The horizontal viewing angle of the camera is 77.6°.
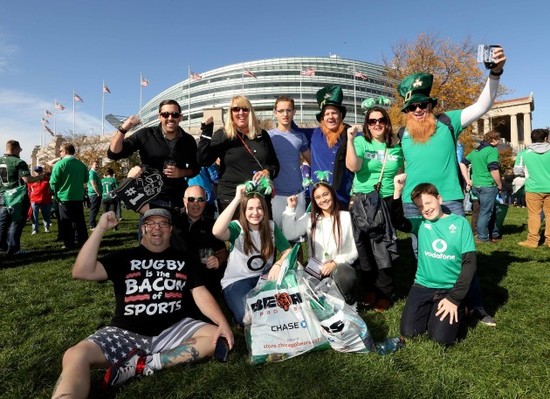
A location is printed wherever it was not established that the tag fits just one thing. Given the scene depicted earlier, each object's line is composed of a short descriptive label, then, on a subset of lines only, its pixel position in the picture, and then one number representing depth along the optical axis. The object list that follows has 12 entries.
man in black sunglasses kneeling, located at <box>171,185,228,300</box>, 3.77
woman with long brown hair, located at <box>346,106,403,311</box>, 3.84
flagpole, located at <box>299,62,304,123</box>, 66.56
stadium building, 77.31
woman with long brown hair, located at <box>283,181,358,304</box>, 3.68
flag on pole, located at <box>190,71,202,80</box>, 48.75
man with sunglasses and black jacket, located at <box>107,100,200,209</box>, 3.79
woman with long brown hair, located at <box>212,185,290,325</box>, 3.39
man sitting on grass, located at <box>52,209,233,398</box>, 2.46
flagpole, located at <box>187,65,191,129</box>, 73.94
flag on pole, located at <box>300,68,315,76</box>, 40.55
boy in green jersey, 3.00
